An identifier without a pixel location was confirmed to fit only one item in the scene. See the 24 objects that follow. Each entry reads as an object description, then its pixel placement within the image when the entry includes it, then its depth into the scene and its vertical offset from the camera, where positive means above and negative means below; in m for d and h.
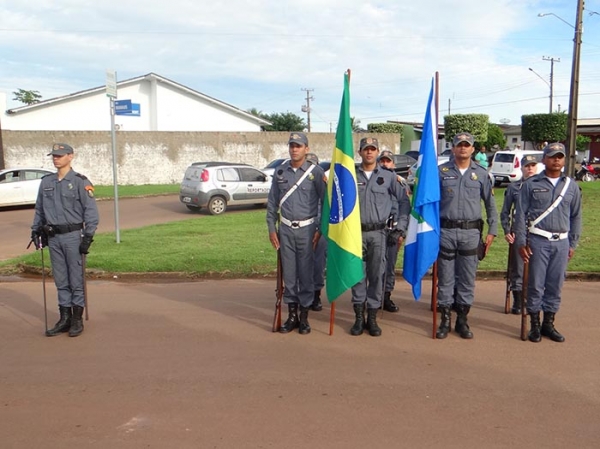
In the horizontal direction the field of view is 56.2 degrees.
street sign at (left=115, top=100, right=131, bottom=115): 11.10 +1.09
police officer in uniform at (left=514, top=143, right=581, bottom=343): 5.49 -0.67
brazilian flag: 5.59 -0.50
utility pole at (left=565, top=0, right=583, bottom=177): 16.67 +2.10
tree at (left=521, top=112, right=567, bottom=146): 36.47 +2.46
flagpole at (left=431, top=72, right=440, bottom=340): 5.60 -1.08
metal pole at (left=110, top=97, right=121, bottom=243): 10.69 +0.33
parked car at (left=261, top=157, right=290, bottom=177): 20.28 -0.18
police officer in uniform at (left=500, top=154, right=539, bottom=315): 6.57 -1.05
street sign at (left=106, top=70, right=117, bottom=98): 10.40 +1.41
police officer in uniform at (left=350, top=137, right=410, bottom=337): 5.80 -0.69
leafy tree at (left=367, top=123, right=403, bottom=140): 45.06 +2.88
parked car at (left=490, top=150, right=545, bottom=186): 22.70 -0.09
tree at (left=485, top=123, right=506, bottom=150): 44.72 +2.13
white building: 35.66 +3.36
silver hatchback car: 16.88 -0.73
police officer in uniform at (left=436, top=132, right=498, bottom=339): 5.70 -0.65
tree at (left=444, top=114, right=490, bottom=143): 40.62 +2.87
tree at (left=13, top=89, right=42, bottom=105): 56.91 +6.62
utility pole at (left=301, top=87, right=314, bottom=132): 64.51 +6.13
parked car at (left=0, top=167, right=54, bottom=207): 18.17 -0.77
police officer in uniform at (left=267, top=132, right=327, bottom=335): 5.88 -0.68
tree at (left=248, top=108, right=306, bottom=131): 61.84 +4.51
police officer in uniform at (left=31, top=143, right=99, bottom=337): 5.80 -0.68
